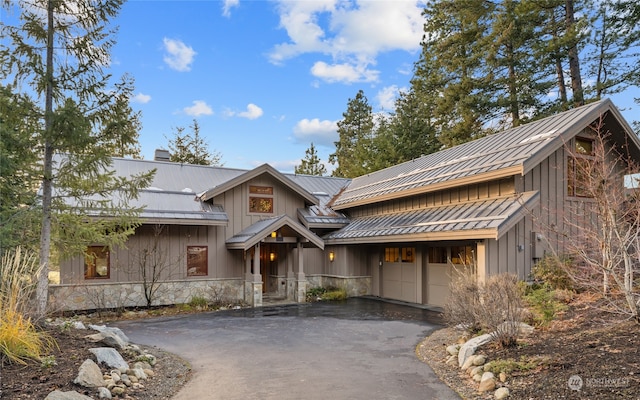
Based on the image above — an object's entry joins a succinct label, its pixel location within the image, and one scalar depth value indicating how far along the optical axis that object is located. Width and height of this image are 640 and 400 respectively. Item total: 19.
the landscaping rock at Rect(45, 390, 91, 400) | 4.45
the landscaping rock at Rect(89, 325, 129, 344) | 7.39
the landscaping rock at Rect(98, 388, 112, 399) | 4.98
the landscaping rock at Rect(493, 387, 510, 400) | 5.00
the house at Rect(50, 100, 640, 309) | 11.38
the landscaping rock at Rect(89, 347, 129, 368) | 5.95
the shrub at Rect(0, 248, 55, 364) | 5.14
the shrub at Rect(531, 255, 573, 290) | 9.49
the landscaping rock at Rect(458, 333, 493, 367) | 6.54
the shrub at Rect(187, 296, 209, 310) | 14.06
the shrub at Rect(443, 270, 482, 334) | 7.58
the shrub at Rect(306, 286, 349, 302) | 15.98
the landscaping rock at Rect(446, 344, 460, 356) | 7.16
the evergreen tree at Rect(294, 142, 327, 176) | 43.34
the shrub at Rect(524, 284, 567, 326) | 7.32
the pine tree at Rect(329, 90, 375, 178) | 40.06
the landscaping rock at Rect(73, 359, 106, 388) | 5.06
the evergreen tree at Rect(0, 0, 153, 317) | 8.14
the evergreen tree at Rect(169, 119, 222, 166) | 33.62
